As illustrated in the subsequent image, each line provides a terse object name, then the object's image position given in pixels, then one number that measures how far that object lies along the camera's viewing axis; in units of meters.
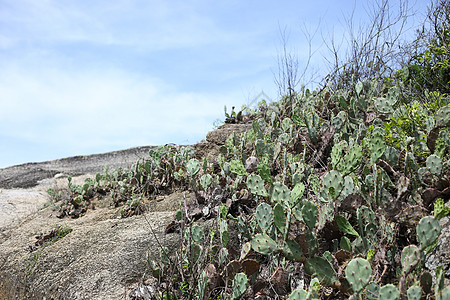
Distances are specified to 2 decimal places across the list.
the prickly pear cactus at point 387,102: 3.66
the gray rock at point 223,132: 5.28
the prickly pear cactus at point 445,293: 1.70
